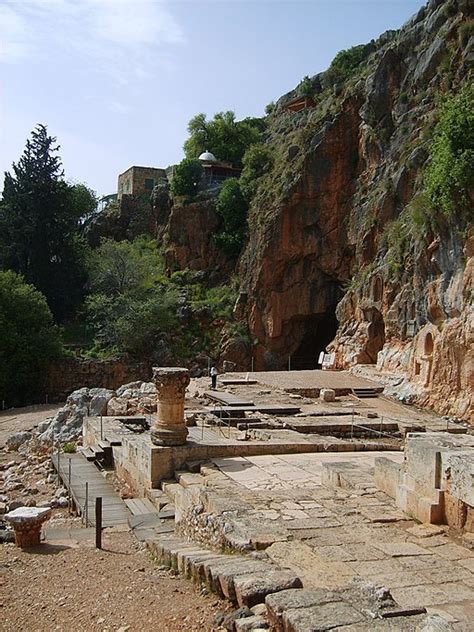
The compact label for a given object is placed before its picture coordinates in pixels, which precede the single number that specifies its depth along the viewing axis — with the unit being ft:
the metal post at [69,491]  41.78
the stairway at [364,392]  75.52
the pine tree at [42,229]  126.93
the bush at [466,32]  82.33
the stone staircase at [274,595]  14.15
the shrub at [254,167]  136.15
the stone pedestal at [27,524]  28.91
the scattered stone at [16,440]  68.54
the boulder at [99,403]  69.51
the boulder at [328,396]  71.61
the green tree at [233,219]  135.64
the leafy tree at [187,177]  144.87
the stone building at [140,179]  168.86
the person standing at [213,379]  75.25
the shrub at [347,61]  142.03
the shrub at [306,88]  163.95
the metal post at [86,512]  36.19
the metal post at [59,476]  48.43
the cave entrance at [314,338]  124.77
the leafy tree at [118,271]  129.90
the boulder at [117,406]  65.16
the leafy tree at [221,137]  165.58
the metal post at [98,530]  29.68
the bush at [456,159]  64.85
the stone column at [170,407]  37.99
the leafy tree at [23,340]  101.04
